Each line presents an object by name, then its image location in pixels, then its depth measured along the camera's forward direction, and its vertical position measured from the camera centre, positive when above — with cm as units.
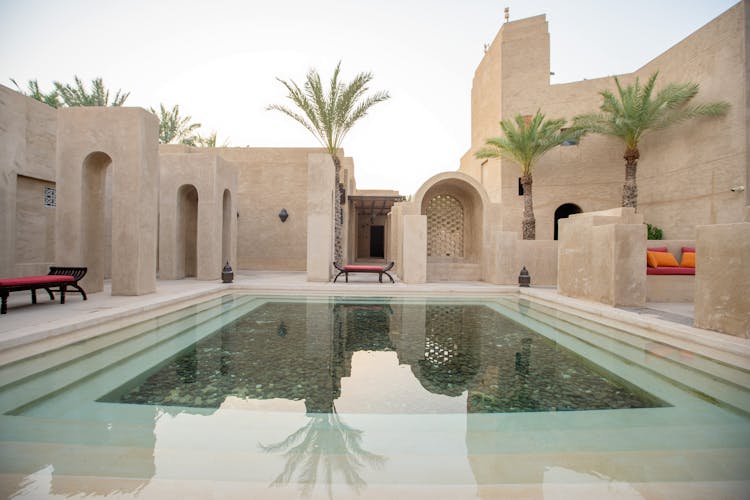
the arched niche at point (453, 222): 1430 +134
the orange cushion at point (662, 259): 860 -10
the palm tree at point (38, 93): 1973 +861
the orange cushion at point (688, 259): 872 -10
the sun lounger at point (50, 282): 568 -55
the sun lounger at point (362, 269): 1096 -51
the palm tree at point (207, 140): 2739 +868
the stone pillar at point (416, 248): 1145 +15
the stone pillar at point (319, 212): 1154 +129
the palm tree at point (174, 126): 2414 +860
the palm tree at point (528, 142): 1827 +579
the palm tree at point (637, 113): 1567 +639
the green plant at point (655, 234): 1703 +98
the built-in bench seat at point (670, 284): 816 -66
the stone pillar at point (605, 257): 709 -7
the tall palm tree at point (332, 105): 1319 +553
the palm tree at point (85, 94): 1977 +873
